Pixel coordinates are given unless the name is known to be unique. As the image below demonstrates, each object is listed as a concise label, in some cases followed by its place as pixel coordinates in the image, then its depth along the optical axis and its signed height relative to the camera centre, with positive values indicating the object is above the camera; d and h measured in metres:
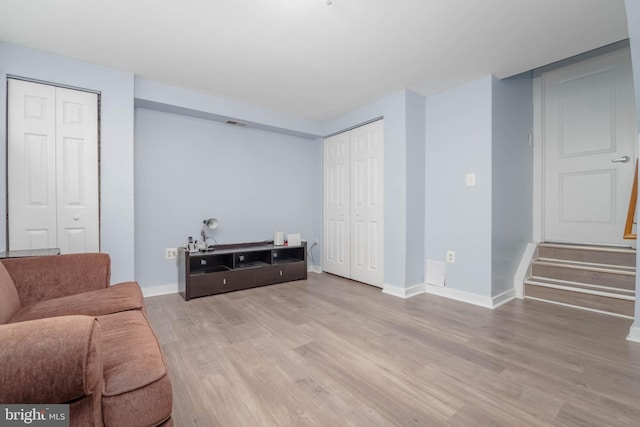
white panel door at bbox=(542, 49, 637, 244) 2.97 +0.72
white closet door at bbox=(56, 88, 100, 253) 2.45 +0.39
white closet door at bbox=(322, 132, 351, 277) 3.96 +0.12
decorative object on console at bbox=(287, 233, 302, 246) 3.90 -0.36
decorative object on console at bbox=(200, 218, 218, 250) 3.40 -0.16
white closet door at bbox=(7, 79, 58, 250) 2.28 +0.40
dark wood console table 3.04 -0.65
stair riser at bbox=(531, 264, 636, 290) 2.57 -0.63
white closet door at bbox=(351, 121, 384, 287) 3.51 +0.11
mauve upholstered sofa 0.70 -0.50
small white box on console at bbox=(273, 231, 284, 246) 3.86 -0.34
